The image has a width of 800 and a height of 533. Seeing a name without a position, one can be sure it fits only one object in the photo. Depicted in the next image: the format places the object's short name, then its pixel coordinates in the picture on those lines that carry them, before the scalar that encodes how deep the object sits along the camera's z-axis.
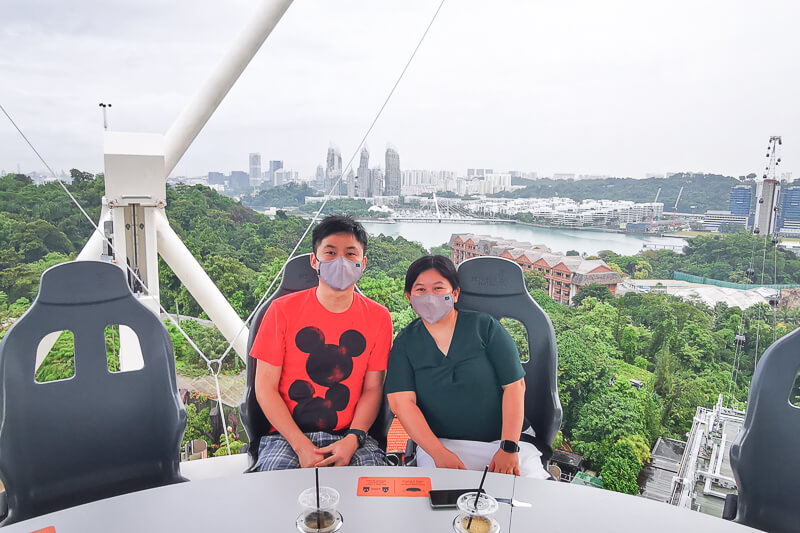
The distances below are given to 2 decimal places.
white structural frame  2.53
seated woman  1.61
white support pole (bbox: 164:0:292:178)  2.57
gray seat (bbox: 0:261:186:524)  1.42
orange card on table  1.05
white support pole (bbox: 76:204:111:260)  2.61
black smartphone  1.01
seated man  1.65
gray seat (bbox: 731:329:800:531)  1.41
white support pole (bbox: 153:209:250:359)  2.86
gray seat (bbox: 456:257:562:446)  1.83
